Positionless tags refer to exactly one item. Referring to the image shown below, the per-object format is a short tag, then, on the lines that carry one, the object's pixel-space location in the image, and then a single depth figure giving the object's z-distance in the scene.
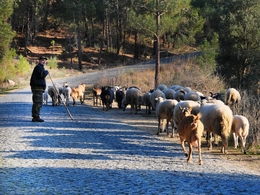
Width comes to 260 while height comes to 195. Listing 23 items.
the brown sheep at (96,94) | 23.25
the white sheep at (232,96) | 17.93
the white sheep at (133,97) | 19.92
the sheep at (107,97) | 20.50
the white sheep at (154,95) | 18.05
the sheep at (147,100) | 19.67
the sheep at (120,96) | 22.06
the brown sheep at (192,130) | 9.04
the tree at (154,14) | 26.31
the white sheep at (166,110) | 13.55
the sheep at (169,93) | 18.91
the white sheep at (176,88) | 20.59
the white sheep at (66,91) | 21.14
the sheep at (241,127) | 10.93
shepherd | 13.95
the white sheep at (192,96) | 16.62
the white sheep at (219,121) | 10.59
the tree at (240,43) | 23.25
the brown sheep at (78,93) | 22.43
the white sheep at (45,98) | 22.04
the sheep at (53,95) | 21.03
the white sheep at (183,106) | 12.36
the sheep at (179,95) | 17.68
